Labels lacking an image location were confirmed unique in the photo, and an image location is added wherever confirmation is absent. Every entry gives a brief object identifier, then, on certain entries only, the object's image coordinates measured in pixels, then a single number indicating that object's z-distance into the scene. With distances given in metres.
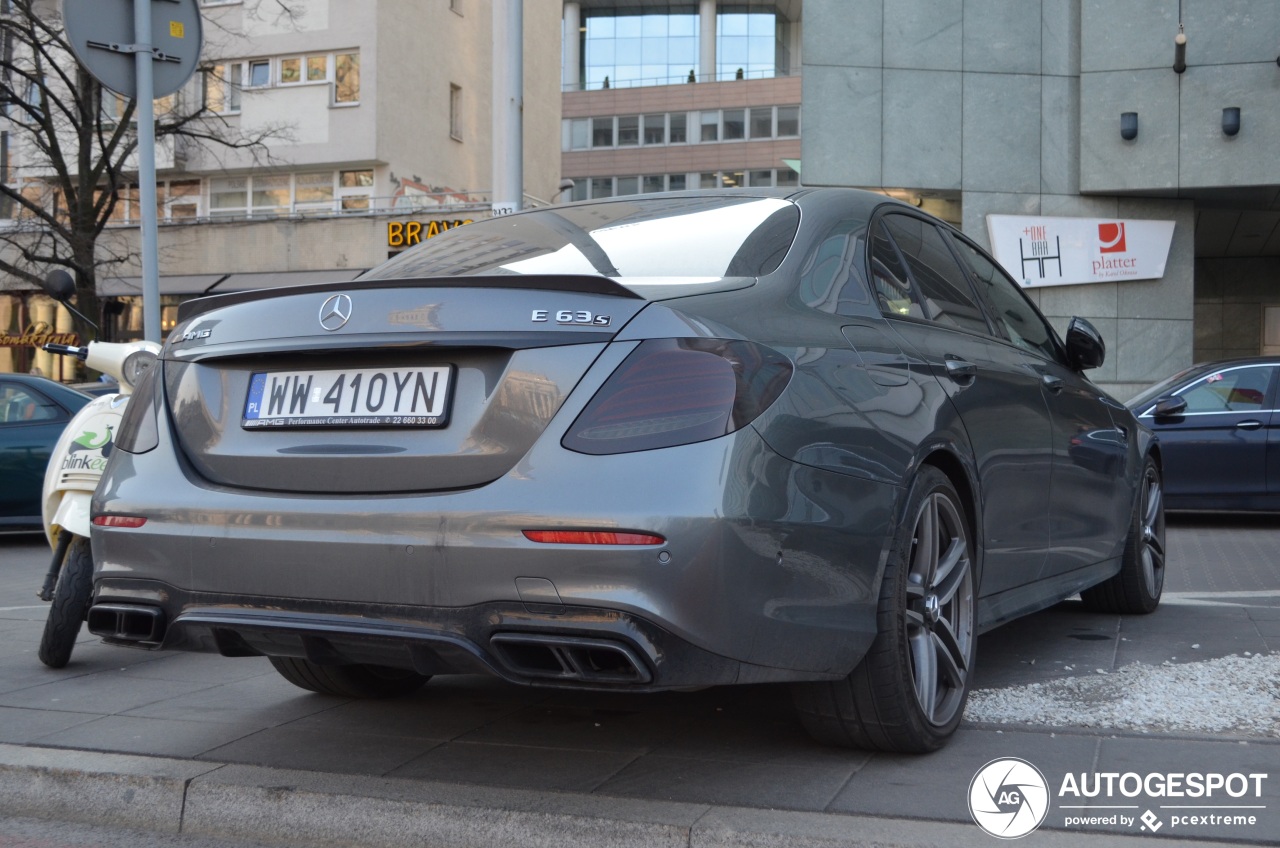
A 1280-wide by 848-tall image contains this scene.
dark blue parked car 11.18
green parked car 11.23
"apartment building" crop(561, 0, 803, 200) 64.75
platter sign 21.03
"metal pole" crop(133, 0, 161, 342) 7.66
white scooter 5.29
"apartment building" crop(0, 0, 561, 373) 35.62
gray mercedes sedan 2.88
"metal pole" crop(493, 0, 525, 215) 12.45
